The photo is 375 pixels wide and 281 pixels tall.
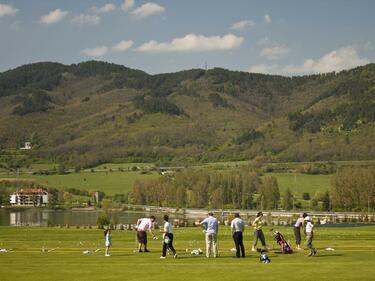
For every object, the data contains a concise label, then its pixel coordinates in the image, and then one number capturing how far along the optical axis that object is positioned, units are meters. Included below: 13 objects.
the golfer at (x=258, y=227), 35.76
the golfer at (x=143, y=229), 37.16
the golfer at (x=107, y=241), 36.16
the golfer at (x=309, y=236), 34.16
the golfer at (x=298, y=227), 37.58
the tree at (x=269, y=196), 159.50
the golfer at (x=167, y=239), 34.12
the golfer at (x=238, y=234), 33.84
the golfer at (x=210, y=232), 33.97
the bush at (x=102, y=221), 99.71
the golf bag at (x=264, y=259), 31.06
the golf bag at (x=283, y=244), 35.31
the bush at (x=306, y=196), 171.75
